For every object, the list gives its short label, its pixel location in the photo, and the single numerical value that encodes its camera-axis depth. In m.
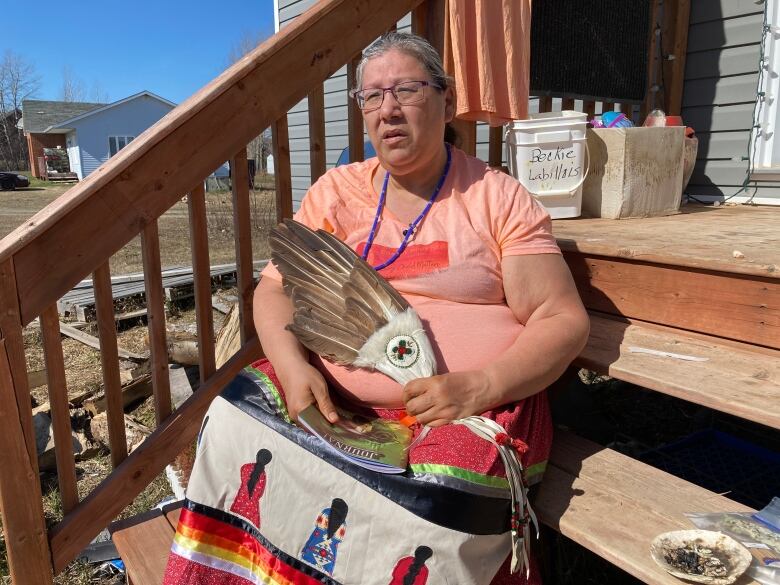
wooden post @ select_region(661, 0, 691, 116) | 3.69
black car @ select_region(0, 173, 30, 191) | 27.61
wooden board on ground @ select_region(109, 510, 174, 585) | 1.72
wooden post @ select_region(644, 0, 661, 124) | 3.66
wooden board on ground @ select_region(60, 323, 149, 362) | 4.77
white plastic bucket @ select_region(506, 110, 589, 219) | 2.63
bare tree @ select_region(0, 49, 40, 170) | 44.88
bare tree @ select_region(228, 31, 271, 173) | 18.60
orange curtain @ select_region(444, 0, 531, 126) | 2.48
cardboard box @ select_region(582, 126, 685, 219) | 2.70
